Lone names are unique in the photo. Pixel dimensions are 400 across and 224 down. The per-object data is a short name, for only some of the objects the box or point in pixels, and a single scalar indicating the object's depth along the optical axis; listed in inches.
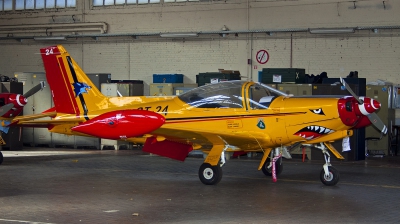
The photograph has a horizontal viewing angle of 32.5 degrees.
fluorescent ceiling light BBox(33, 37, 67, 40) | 1027.4
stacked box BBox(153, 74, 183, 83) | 918.4
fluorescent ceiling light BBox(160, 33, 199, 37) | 938.2
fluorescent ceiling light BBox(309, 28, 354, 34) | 842.2
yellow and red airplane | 482.6
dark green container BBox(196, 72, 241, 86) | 813.9
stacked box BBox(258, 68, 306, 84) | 775.7
